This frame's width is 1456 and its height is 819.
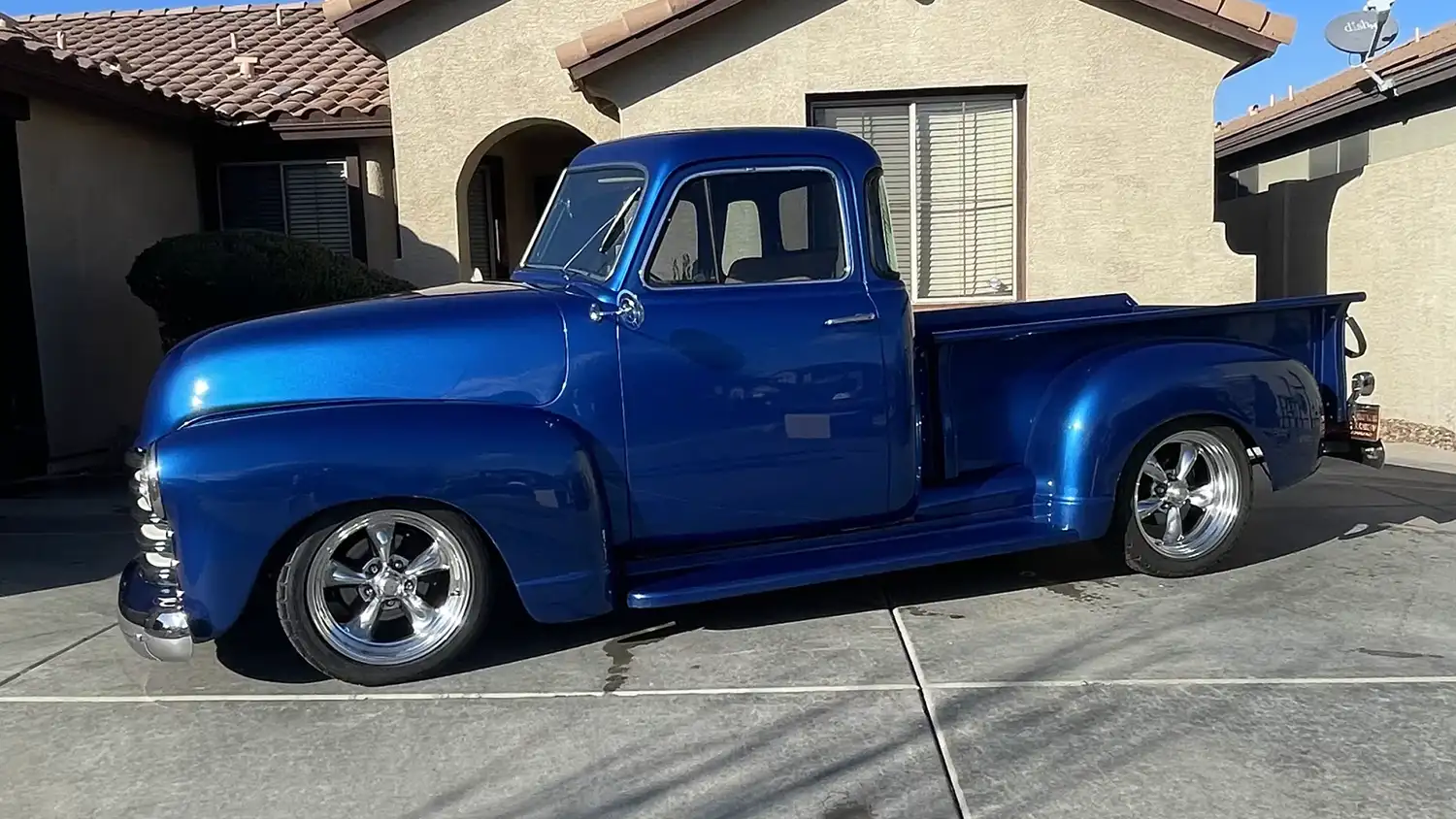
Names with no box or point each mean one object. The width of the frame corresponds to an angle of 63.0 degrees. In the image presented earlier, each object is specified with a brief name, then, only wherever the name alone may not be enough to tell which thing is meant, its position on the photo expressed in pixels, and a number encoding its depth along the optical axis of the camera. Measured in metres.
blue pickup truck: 4.27
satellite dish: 12.35
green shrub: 8.56
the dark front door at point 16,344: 8.96
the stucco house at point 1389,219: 9.68
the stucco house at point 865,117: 8.77
